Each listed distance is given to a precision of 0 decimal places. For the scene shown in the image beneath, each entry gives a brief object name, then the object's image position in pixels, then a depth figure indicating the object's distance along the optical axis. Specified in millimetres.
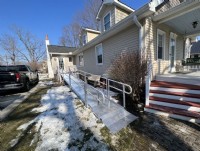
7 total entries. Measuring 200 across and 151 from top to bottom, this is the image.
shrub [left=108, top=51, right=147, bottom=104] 4609
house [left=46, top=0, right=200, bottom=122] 3908
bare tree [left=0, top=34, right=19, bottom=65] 32316
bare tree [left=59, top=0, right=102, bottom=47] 18781
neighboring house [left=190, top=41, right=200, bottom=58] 19253
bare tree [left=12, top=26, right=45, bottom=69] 33500
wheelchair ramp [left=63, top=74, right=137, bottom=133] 3061
